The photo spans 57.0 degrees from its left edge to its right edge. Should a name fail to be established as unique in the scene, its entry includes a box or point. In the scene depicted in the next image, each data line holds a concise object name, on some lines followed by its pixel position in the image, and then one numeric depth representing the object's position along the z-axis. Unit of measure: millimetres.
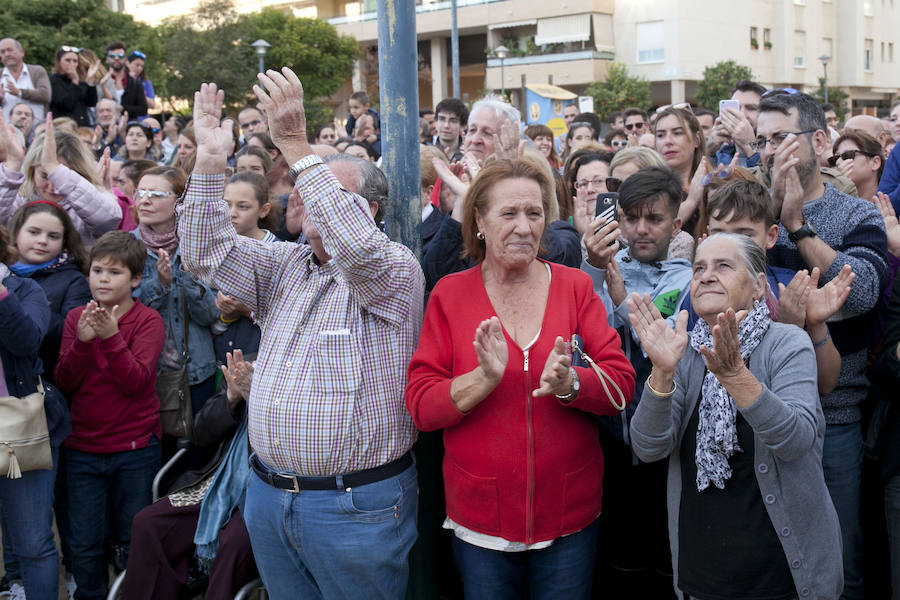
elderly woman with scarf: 2600
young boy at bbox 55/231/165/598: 4172
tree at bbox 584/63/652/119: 35906
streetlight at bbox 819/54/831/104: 43819
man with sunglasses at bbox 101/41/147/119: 11281
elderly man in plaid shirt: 2695
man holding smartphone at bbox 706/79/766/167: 5004
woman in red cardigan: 2717
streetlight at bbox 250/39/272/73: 21011
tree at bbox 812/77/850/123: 41656
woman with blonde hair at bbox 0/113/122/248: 4809
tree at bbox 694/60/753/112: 36406
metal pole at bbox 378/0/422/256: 3209
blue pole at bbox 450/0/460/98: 21997
